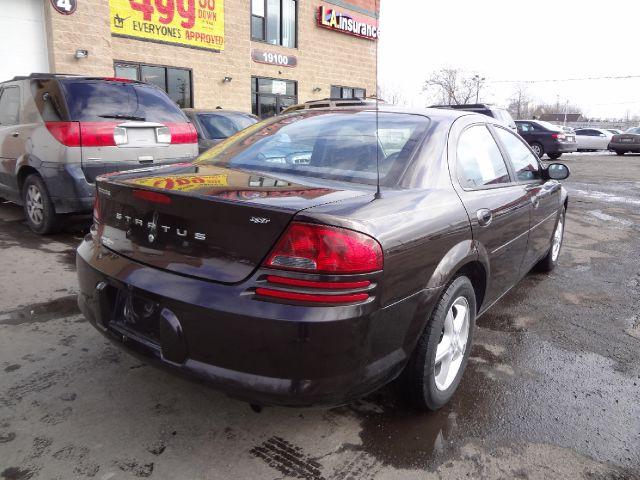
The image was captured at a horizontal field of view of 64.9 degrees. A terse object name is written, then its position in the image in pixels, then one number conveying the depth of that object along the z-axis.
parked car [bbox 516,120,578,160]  19.20
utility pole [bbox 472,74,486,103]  59.03
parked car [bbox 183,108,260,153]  8.03
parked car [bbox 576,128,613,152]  28.45
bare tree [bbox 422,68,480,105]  60.44
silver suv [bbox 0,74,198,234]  5.03
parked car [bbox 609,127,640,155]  24.30
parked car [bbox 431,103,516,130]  12.24
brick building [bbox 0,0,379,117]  12.09
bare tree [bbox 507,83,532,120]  81.83
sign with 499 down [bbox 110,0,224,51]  13.39
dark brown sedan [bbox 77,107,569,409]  1.90
